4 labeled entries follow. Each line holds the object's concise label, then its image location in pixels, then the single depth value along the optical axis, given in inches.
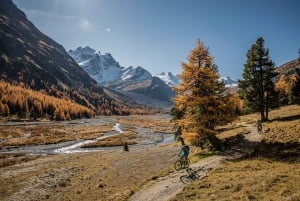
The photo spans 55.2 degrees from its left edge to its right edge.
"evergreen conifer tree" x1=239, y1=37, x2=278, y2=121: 2113.7
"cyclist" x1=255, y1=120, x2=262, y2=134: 1693.8
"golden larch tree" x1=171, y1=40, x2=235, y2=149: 1456.7
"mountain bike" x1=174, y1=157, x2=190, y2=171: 1273.4
